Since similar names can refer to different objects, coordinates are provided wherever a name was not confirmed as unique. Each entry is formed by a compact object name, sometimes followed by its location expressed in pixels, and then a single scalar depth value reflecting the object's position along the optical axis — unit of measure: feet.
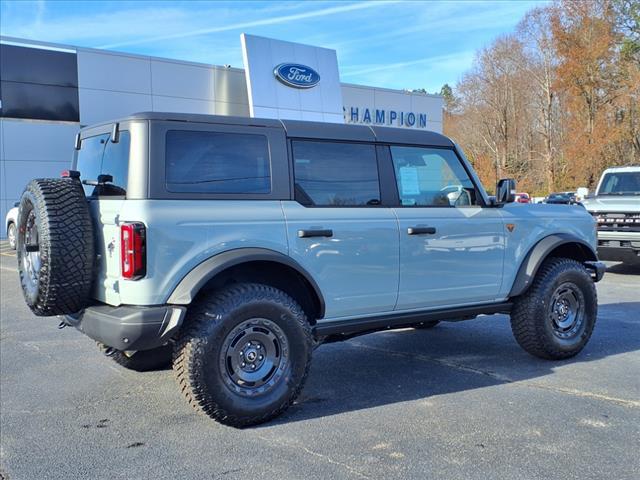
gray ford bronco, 12.30
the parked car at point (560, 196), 98.65
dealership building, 62.44
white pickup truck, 35.55
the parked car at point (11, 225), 51.26
